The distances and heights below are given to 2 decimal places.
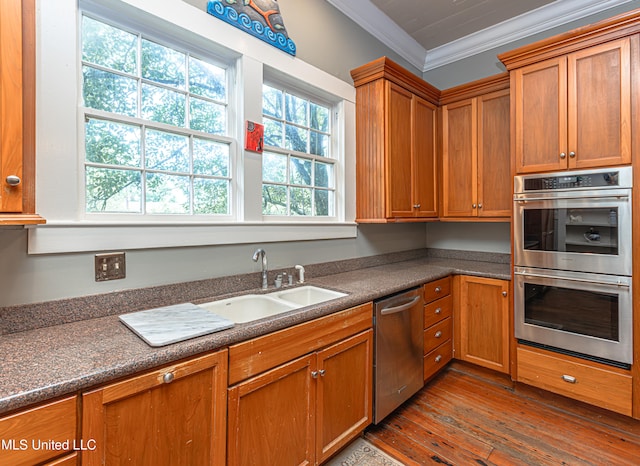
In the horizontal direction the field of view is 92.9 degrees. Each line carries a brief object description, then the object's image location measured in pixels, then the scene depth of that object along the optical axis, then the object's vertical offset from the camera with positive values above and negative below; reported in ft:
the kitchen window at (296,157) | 6.95 +1.83
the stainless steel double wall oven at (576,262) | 6.18 -0.72
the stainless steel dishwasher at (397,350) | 6.03 -2.56
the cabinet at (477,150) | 8.79 +2.45
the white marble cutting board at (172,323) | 3.53 -1.20
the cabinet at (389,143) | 8.02 +2.44
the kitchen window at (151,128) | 4.69 +1.79
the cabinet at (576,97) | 6.17 +2.93
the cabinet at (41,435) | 2.43 -1.71
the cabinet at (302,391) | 3.97 -2.43
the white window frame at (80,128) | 4.05 +1.48
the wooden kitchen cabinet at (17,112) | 2.98 +1.22
